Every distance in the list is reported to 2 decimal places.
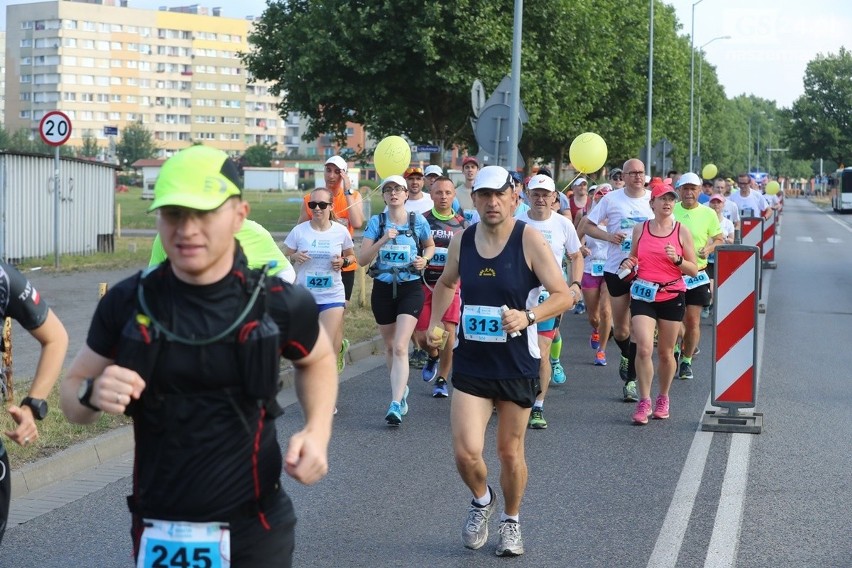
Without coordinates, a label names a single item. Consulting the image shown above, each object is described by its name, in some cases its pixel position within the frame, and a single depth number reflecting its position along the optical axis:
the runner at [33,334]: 4.13
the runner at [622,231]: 11.16
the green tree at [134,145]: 146.62
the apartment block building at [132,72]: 169.25
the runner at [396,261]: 10.16
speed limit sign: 21.92
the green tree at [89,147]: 140.38
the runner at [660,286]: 9.77
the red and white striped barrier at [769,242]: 27.24
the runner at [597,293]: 13.34
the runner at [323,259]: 9.95
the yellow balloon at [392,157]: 13.76
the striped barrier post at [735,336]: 9.75
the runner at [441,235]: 10.77
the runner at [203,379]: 3.16
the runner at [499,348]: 6.14
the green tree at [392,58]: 30.75
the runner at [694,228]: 11.95
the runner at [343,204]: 10.99
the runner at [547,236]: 9.70
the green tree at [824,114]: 126.12
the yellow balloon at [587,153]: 16.16
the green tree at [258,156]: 149.50
